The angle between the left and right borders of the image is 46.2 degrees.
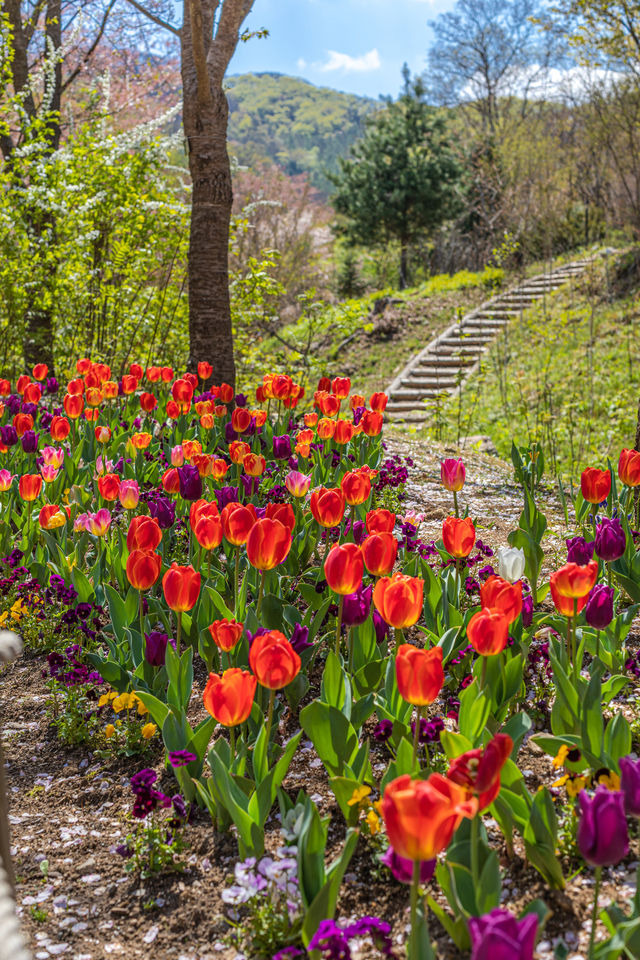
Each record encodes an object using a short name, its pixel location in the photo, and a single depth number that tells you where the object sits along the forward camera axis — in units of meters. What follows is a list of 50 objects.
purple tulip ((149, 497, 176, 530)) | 2.73
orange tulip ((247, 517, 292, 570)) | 1.97
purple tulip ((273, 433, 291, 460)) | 3.37
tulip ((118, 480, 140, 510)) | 2.71
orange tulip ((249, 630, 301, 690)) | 1.46
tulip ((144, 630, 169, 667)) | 2.00
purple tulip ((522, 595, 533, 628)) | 2.14
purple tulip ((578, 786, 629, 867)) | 1.02
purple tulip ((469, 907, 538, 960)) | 0.84
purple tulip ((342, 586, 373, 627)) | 1.90
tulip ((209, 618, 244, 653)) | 1.75
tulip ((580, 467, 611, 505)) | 2.53
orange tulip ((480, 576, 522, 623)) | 1.64
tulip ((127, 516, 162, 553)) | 2.20
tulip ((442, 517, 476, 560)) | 2.26
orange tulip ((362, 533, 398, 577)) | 1.95
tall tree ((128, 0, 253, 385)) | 5.20
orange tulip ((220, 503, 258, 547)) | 2.15
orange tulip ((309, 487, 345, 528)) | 2.28
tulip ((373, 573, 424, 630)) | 1.64
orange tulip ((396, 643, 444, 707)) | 1.35
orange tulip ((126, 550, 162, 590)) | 2.03
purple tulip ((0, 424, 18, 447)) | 3.69
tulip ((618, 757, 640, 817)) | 1.12
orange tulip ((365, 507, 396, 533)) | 2.12
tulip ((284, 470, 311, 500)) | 2.83
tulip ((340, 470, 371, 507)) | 2.45
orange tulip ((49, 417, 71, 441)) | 3.49
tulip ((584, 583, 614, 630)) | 1.79
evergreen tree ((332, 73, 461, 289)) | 18.27
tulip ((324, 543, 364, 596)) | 1.77
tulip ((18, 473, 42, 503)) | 2.97
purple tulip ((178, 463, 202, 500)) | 2.77
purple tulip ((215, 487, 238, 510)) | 2.74
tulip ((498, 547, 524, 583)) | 2.09
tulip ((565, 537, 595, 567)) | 2.17
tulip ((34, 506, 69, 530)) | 2.71
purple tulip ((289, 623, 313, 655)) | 2.00
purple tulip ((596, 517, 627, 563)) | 2.13
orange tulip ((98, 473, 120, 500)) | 2.77
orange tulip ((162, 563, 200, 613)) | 1.90
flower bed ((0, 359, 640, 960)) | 1.28
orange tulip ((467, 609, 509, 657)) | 1.56
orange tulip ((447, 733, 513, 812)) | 1.12
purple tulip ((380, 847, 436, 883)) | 1.14
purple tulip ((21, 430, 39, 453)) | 3.59
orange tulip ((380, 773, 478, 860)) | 0.92
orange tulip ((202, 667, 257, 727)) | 1.46
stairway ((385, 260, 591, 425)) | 9.15
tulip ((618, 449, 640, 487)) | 2.55
